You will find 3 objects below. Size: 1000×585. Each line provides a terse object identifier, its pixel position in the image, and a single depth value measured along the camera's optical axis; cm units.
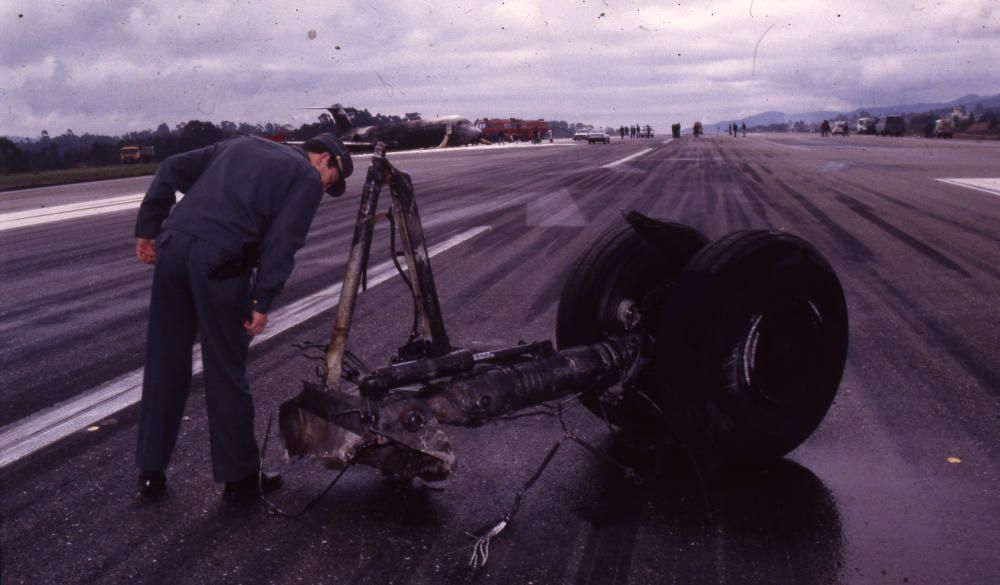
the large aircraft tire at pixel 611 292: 407
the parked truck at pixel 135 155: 6462
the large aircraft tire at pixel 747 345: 334
